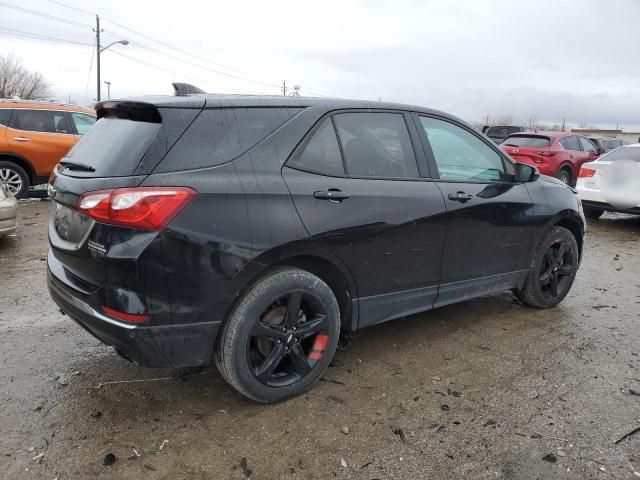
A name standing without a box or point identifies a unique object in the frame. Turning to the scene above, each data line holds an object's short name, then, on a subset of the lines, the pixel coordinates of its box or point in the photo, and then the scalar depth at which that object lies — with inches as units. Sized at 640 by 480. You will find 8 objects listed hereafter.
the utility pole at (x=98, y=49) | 1304.1
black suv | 98.0
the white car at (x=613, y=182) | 333.7
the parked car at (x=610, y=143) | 882.1
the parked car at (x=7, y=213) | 238.2
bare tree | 1987.0
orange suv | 353.7
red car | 486.3
